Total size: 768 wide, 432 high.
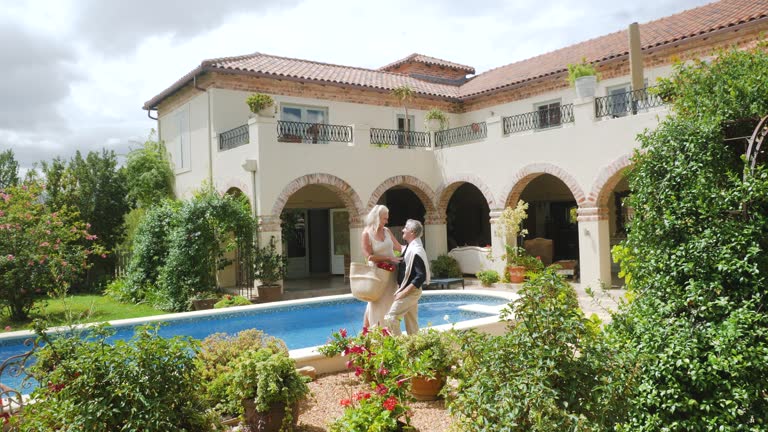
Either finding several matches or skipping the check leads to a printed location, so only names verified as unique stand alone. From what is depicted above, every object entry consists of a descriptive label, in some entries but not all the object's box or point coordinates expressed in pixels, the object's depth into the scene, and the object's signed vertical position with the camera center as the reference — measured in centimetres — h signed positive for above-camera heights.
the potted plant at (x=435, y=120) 1916 +392
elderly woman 688 -22
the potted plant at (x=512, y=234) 1602 -19
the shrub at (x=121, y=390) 375 -108
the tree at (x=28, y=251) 1259 -23
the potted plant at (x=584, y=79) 1463 +394
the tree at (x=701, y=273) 371 -39
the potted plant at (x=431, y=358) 561 -134
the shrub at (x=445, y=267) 1797 -127
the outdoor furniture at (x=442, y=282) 1544 -155
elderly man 664 -60
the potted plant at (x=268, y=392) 466 -137
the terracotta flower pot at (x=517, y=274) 1595 -138
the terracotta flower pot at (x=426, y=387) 570 -166
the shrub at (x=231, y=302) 1268 -158
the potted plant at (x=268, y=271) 1460 -100
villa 1474 +269
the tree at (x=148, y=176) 2034 +237
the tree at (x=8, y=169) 2853 +396
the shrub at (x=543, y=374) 336 -96
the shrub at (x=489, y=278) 1631 -150
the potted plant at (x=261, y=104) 1503 +367
